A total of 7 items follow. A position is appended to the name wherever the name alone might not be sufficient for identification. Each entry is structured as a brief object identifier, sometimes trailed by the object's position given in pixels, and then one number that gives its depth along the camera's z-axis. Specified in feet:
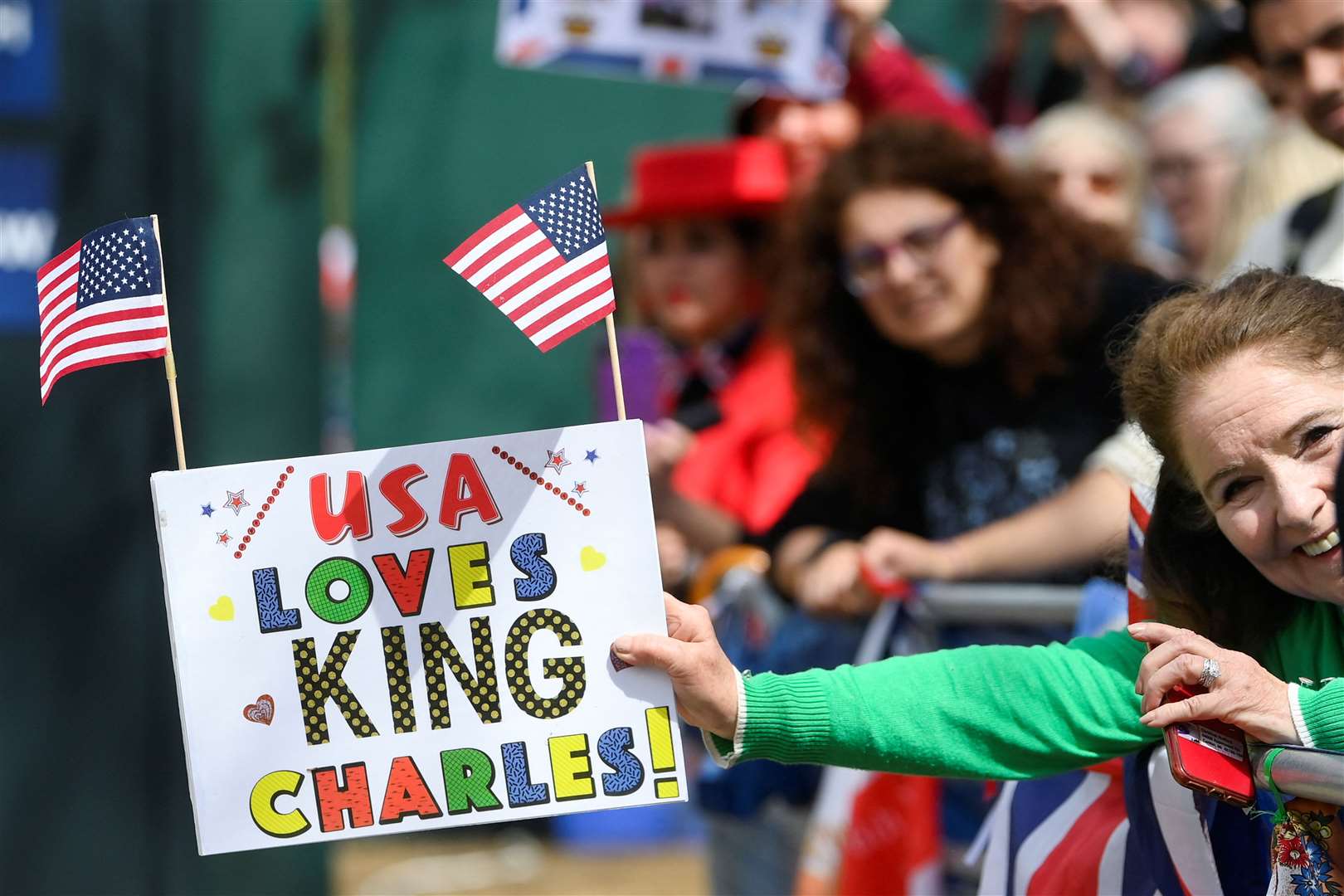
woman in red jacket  30.71
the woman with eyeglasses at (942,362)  25.39
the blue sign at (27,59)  33.73
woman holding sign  14.25
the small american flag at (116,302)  16.25
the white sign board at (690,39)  34.22
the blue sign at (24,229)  33.19
